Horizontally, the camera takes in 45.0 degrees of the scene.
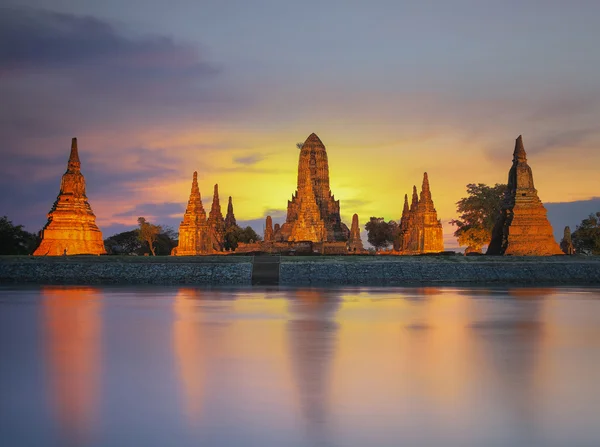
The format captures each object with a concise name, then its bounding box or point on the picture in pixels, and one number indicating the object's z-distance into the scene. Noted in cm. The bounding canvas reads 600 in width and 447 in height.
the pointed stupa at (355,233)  7444
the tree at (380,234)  10031
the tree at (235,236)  7988
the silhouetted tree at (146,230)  7150
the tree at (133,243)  8606
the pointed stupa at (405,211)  7230
